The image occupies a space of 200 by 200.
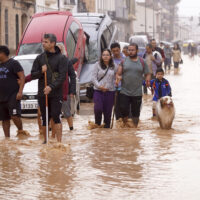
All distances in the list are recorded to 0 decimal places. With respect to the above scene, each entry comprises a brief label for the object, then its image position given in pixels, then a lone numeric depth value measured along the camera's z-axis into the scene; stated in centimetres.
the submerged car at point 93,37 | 2144
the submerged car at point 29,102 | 1606
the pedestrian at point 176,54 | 3906
